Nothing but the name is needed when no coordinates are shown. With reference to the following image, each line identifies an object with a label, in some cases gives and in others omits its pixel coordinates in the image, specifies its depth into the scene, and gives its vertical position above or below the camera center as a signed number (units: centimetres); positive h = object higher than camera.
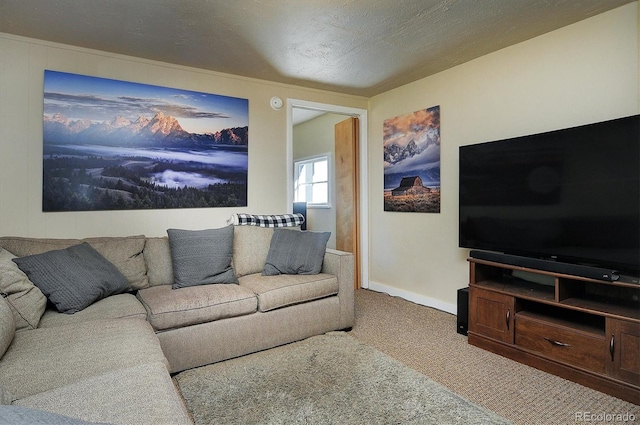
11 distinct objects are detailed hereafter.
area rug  180 -104
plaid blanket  339 -7
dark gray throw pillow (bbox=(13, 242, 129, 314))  205 -40
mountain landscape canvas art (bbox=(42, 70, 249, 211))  283 +60
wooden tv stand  195 -71
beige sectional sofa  116 -60
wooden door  460 +35
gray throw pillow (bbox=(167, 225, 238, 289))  268 -35
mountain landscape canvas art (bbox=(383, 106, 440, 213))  361 +57
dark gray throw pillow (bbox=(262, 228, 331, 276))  301 -35
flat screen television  203 +12
